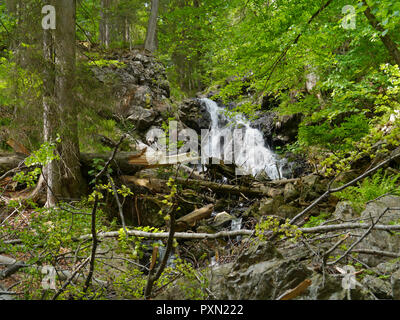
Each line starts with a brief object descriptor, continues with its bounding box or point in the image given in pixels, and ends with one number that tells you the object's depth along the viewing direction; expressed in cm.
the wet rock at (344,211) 470
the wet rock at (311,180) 711
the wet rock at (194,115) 1501
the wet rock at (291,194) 720
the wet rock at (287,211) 635
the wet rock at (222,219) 674
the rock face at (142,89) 1212
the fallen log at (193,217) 592
